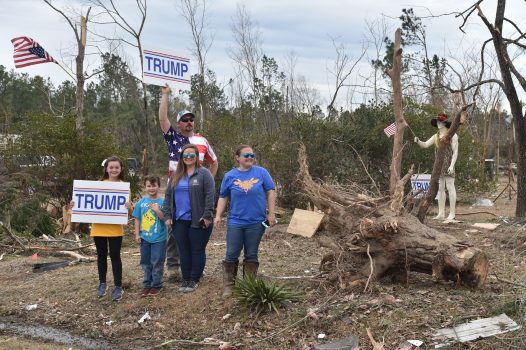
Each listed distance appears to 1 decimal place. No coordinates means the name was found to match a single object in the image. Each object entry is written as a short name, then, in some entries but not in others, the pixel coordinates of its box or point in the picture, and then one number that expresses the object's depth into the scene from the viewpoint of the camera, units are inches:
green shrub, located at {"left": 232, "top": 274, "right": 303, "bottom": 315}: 211.3
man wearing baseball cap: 245.9
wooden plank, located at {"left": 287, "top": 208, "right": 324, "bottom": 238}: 423.8
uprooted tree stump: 209.3
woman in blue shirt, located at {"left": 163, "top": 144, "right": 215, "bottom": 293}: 232.1
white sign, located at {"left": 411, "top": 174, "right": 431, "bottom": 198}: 484.1
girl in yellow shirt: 249.3
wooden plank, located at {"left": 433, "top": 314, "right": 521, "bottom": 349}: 168.6
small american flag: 470.3
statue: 414.2
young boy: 245.1
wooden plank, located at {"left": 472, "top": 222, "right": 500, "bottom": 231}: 408.6
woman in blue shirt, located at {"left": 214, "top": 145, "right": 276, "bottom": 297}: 224.4
